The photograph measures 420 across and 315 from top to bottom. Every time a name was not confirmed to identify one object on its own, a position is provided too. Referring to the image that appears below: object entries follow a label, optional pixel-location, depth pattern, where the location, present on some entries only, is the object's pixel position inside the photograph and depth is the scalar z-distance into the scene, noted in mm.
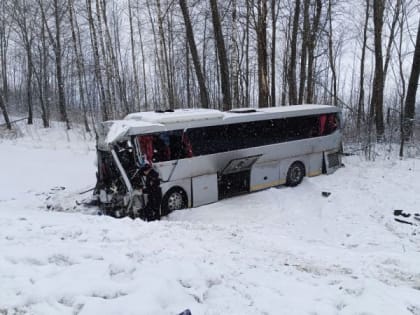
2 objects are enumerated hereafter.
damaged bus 9141
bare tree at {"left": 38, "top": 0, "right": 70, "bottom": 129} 26056
